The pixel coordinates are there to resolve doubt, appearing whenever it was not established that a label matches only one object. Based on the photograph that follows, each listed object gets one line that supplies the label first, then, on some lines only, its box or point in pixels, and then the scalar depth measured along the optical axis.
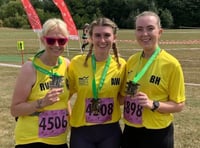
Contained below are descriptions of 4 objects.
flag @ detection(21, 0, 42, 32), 10.48
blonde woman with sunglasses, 1.72
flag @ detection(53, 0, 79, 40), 10.74
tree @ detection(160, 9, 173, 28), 43.45
